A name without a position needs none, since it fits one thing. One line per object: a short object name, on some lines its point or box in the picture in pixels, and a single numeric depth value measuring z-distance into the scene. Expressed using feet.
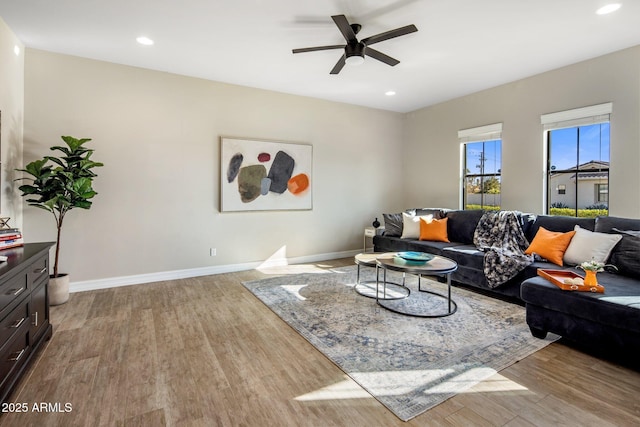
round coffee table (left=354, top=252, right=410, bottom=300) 11.57
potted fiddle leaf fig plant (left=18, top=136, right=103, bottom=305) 10.68
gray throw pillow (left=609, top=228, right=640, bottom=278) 9.30
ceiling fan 8.84
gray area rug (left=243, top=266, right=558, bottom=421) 6.60
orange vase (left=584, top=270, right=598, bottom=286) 7.94
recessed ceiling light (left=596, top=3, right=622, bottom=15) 9.05
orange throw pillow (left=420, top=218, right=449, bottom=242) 15.57
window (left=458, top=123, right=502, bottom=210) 16.42
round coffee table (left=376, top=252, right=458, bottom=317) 9.87
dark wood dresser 5.87
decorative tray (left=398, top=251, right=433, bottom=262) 10.69
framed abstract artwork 15.55
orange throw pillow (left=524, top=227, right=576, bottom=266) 11.11
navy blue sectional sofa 7.13
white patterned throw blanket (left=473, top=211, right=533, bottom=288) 11.17
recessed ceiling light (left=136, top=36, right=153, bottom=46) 11.02
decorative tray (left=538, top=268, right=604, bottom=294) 7.89
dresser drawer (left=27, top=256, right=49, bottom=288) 7.25
